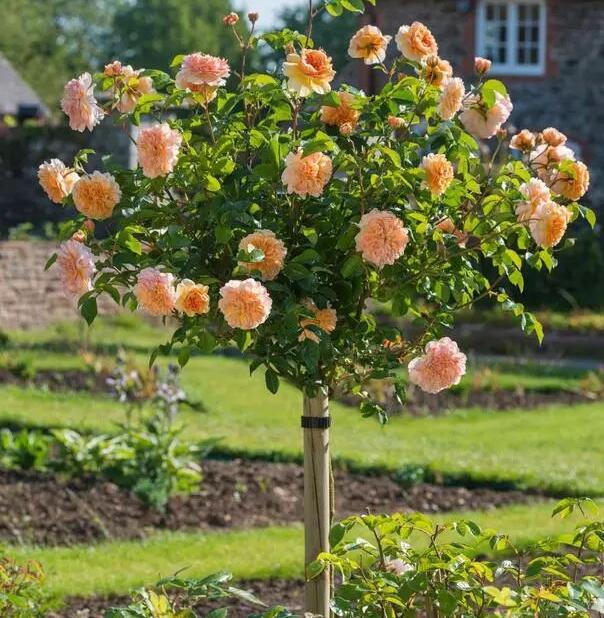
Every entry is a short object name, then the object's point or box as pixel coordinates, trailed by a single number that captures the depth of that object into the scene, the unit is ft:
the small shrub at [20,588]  23.21
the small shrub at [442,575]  18.46
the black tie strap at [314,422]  21.96
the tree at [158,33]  379.08
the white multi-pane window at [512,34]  118.81
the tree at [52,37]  298.80
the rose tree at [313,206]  19.52
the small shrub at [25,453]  42.42
